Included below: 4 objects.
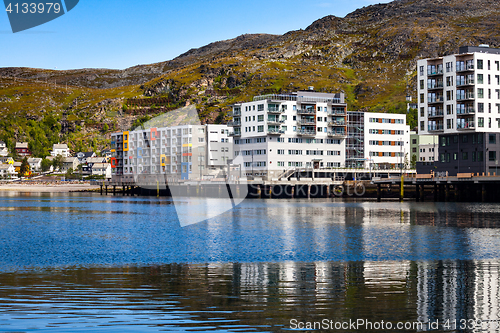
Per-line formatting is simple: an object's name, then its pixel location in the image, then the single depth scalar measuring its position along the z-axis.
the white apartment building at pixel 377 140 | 173.38
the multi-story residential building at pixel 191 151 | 179.50
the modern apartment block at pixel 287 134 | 160.38
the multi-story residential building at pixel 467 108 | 119.50
